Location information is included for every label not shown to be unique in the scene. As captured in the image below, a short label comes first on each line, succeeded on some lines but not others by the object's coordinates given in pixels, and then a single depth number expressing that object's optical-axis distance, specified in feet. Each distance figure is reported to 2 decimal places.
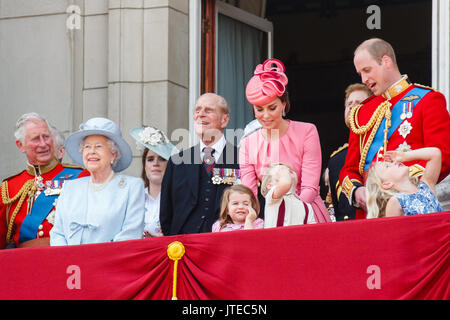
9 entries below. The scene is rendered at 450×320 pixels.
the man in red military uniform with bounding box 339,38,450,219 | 43.32
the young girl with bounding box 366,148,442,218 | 39.81
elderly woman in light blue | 47.11
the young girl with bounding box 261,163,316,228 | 42.93
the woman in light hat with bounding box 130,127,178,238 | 52.75
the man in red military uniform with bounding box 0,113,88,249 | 53.26
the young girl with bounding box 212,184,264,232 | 44.60
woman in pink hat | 45.93
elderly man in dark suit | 48.85
